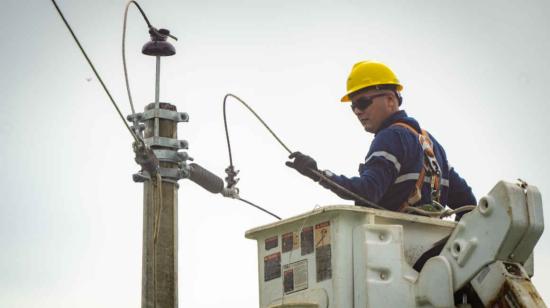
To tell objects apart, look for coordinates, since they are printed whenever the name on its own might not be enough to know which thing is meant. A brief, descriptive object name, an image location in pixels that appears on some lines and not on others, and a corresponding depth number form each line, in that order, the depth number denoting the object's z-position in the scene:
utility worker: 13.22
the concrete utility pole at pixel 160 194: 16.34
